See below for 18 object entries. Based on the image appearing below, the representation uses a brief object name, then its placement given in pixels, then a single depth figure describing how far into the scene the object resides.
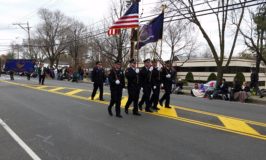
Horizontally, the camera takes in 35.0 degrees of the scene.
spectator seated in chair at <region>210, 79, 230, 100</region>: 23.00
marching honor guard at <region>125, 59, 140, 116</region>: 13.12
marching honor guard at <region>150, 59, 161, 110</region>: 13.95
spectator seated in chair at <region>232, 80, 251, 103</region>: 21.97
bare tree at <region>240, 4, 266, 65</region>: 30.11
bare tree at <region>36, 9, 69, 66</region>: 86.06
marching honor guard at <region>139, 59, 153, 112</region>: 13.66
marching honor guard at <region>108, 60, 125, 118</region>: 12.94
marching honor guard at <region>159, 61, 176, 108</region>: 14.65
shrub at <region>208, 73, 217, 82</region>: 53.91
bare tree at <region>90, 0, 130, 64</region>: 52.86
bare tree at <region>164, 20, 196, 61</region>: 59.69
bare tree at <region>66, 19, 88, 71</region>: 75.31
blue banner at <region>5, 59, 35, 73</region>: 54.28
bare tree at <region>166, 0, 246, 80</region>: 32.22
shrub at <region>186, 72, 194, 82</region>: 64.12
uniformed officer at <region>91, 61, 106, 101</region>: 18.27
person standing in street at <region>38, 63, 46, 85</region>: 30.42
